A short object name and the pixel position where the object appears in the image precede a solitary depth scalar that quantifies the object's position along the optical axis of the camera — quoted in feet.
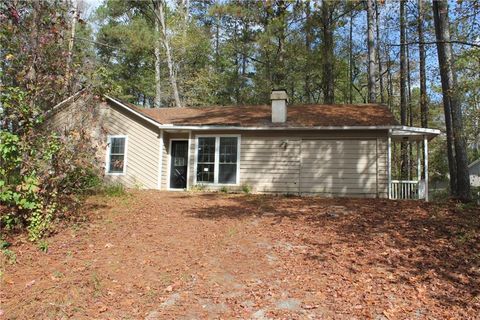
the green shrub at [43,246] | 21.00
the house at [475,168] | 109.29
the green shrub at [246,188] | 42.22
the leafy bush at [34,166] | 21.38
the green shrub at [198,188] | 43.35
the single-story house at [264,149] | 39.73
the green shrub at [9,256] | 19.41
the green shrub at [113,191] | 35.94
